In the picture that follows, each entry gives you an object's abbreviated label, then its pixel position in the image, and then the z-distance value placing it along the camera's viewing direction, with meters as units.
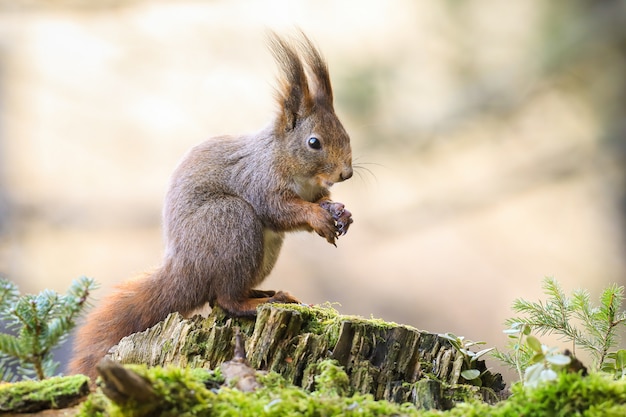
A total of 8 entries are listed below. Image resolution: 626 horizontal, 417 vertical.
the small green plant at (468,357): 4.02
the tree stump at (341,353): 4.00
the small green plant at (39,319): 3.98
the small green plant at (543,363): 3.92
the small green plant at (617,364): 4.01
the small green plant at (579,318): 4.02
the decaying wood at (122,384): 3.64
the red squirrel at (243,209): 4.10
